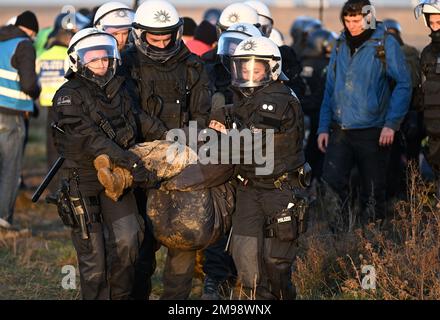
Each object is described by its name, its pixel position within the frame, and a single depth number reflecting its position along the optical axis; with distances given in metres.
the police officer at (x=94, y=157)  14.07
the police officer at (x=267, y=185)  13.93
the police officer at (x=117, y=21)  17.48
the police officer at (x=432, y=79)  17.03
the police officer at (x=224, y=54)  16.44
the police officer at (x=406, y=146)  22.06
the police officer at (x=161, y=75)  15.36
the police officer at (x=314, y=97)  24.22
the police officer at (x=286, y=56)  18.47
